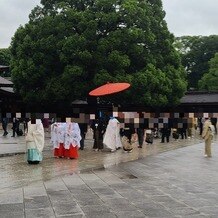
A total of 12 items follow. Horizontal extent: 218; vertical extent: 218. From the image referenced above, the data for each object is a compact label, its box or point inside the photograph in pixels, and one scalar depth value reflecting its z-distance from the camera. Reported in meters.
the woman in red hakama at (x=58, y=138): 10.87
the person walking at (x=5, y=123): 19.43
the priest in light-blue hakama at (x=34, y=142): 9.59
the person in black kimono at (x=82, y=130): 13.11
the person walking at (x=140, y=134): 13.83
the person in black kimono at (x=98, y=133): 13.11
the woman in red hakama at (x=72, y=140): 10.72
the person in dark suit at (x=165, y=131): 16.69
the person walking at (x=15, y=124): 18.95
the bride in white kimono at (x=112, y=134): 12.77
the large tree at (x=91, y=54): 20.63
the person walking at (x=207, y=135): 11.72
